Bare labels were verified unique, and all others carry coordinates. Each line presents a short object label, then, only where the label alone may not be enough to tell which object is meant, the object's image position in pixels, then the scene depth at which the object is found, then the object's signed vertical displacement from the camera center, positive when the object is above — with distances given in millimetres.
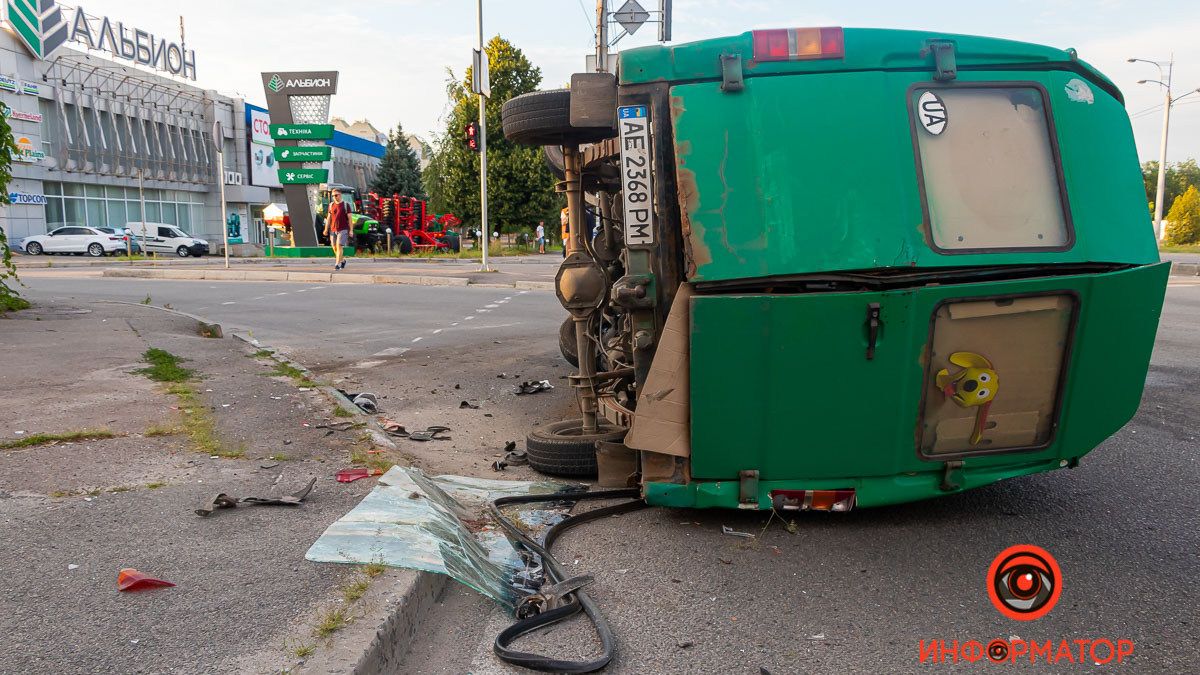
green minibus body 3635 -243
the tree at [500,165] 36344 +873
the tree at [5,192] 10023 -291
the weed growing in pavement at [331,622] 2929 -1440
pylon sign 33688 +1711
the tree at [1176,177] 86312 +3916
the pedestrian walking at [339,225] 23422 -1169
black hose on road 3004 -1564
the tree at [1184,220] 54688 -287
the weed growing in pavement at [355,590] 3193 -1448
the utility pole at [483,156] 23219 +770
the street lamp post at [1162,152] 40188 +2863
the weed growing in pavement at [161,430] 5486 -1568
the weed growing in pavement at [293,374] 7632 -1726
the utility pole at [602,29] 19911 +3567
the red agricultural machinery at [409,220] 38781 -1624
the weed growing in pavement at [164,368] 7422 -1659
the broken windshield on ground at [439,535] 3615 -1509
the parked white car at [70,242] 38531 -3113
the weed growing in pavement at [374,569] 3398 -1452
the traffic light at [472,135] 24125 +1345
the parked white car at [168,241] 42156 -3146
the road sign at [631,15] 18750 +3637
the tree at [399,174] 56219 +501
